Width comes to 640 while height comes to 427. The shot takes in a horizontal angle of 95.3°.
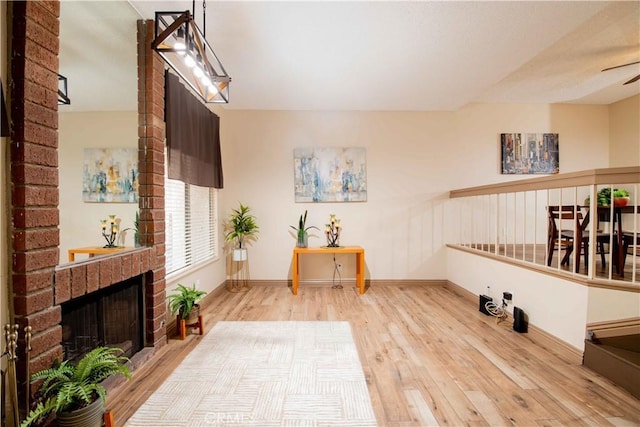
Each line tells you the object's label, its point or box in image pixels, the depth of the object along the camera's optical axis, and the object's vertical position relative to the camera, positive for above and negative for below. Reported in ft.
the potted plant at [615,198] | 10.60 +0.50
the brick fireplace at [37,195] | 4.79 +0.34
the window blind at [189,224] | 10.46 -0.46
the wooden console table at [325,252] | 14.47 -2.03
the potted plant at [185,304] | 9.48 -2.96
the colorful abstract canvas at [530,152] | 16.02 +3.25
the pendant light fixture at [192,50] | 6.07 +3.59
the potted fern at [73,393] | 4.67 -2.98
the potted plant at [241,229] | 14.75 -0.84
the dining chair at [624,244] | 9.30 -1.11
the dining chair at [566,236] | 9.89 -0.93
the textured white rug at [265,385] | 5.84 -4.08
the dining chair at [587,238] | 9.67 -1.07
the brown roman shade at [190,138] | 9.36 +2.87
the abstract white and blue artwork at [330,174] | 15.87 +2.08
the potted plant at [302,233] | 15.26 -1.08
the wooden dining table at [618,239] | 9.13 -0.96
